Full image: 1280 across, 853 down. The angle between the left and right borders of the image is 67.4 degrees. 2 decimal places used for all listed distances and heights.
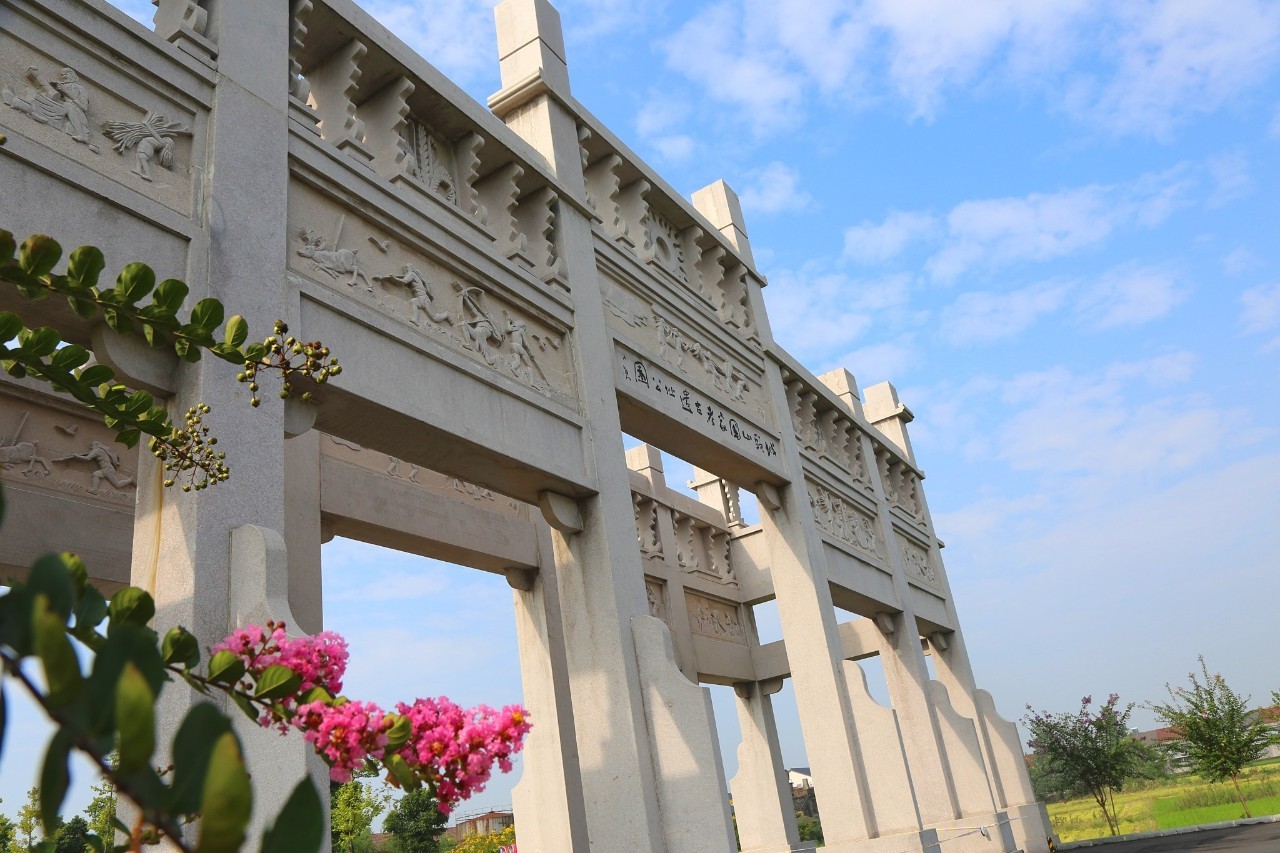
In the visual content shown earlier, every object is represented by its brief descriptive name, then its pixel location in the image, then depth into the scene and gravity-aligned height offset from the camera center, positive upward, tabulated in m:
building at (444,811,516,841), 28.20 +0.72
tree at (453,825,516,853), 16.58 +0.09
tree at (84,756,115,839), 16.43 +1.73
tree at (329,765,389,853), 20.27 +1.04
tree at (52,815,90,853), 19.83 +1.69
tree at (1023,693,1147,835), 21.11 +0.07
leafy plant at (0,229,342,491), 2.24 +1.35
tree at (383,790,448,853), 21.09 +0.67
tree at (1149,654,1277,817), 20.67 +0.00
